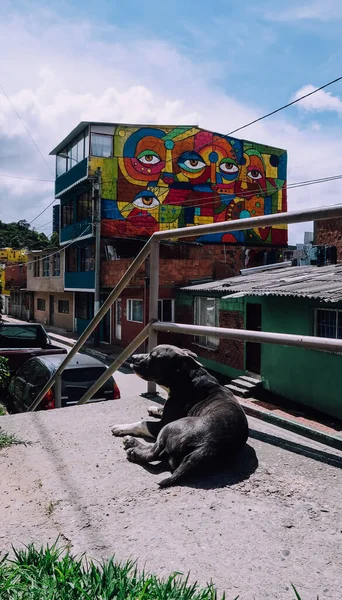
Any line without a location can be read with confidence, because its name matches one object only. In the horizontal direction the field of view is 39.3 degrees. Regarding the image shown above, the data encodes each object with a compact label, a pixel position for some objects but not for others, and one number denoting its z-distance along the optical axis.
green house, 12.81
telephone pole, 25.51
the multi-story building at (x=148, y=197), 26.91
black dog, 2.89
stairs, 15.64
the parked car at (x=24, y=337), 15.09
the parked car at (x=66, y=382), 9.14
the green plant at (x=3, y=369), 8.20
